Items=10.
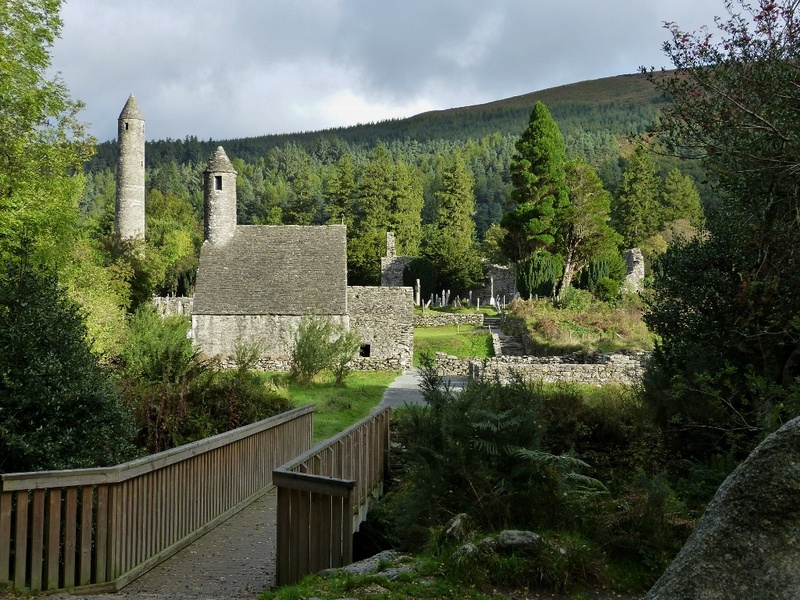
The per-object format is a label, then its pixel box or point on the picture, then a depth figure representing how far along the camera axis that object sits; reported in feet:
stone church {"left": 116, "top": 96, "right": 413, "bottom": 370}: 115.14
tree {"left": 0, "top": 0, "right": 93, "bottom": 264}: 58.54
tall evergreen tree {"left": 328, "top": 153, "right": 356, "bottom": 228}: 252.21
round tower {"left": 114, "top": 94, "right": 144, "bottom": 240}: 181.57
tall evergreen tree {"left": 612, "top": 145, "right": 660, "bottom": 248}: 200.23
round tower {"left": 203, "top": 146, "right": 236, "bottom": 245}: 124.06
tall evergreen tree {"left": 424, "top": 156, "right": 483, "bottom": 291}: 190.80
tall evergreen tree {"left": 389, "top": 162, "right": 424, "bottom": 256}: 231.71
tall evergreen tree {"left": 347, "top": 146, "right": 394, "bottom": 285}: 208.95
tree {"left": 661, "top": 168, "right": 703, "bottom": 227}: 224.74
